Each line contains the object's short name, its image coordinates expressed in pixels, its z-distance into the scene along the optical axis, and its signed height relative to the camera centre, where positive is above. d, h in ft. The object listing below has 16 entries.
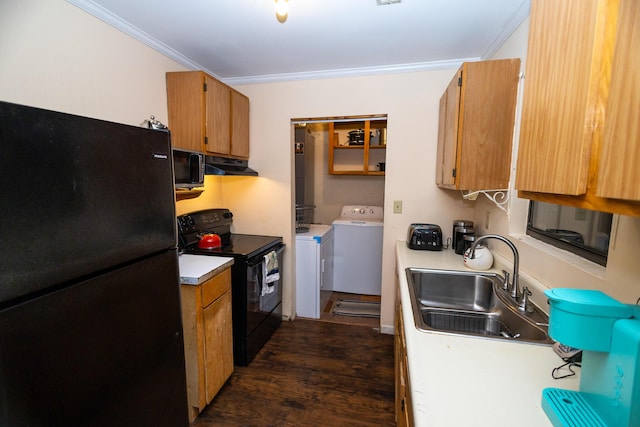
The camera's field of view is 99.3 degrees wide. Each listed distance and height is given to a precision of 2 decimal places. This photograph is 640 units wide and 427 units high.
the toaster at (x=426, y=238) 7.29 -1.38
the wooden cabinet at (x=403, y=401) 2.89 -2.98
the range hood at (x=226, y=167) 6.74 +0.47
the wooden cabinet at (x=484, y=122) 5.14 +1.25
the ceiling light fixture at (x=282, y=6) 4.23 +2.81
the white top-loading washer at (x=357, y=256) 11.04 -2.91
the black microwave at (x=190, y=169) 5.88 +0.31
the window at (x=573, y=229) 3.58 -0.64
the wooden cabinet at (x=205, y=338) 5.26 -3.16
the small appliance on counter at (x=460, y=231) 6.95 -1.14
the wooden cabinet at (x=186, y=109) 6.62 +1.84
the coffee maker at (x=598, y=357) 1.71 -1.13
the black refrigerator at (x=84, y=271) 2.33 -0.95
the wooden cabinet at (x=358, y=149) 12.46 +1.74
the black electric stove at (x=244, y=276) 6.76 -2.36
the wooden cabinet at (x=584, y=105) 1.62 +0.60
